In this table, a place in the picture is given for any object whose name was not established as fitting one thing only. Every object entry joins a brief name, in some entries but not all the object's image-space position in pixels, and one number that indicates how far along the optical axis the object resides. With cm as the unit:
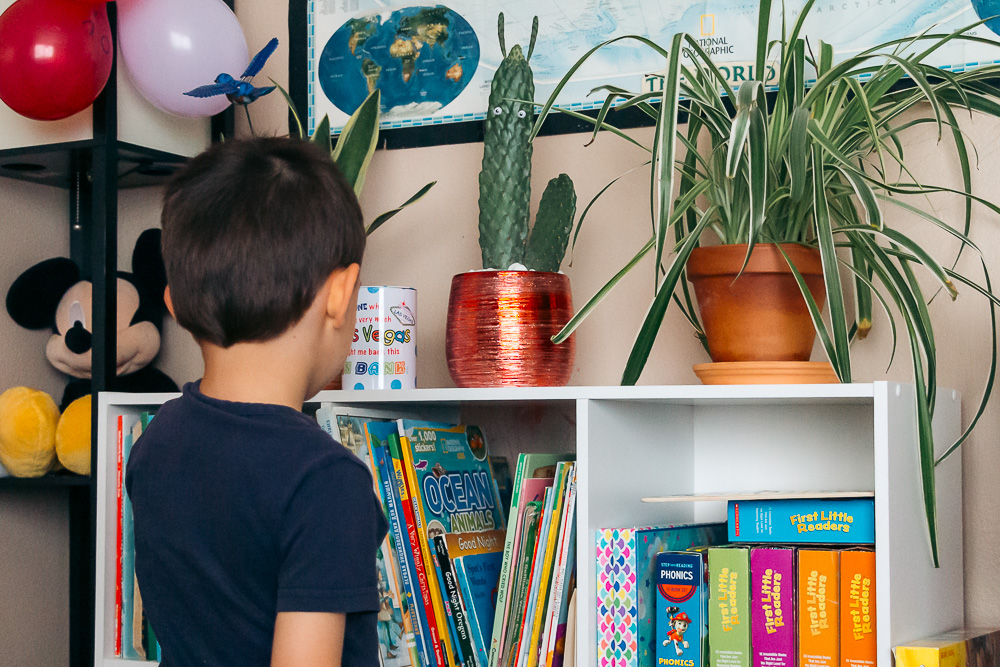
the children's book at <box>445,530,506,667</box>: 131
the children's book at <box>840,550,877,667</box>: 110
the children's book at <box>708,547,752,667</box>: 117
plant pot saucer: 121
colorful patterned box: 120
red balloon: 149
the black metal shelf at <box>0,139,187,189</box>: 163
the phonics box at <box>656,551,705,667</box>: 119
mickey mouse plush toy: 182
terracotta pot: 122
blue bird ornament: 153
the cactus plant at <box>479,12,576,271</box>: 142
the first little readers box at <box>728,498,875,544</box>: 115
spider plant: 111
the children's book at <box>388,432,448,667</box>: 130
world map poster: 145
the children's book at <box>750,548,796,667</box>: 116
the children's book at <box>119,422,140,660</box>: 152
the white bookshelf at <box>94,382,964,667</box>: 111
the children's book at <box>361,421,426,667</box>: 130
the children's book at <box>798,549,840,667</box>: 113
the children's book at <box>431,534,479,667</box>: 131
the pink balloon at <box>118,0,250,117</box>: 158
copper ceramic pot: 136
